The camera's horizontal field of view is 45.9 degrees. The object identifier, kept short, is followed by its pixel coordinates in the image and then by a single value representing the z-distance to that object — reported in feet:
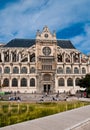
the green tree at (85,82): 89.46
